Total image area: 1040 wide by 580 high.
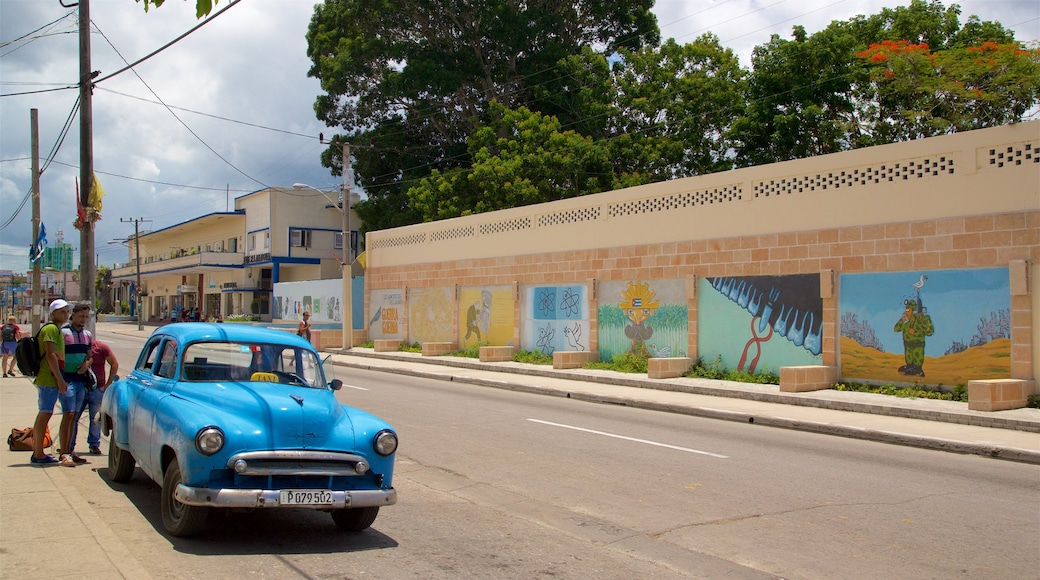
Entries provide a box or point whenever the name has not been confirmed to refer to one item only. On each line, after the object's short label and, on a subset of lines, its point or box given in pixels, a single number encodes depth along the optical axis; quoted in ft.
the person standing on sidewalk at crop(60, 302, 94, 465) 29.22
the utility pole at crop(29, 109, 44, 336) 79.05
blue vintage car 19.58
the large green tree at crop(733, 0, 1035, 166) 100.58
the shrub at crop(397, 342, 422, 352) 108.17
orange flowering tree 82.33
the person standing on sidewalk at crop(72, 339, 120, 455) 31.24
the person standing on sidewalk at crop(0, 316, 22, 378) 67.50
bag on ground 31.32
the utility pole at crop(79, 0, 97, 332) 44.29
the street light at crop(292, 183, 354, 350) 114.38
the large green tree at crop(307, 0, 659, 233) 144.25
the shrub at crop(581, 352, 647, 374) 75.15
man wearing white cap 28.04
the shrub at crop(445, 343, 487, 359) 96.42
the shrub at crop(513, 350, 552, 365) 86.38
